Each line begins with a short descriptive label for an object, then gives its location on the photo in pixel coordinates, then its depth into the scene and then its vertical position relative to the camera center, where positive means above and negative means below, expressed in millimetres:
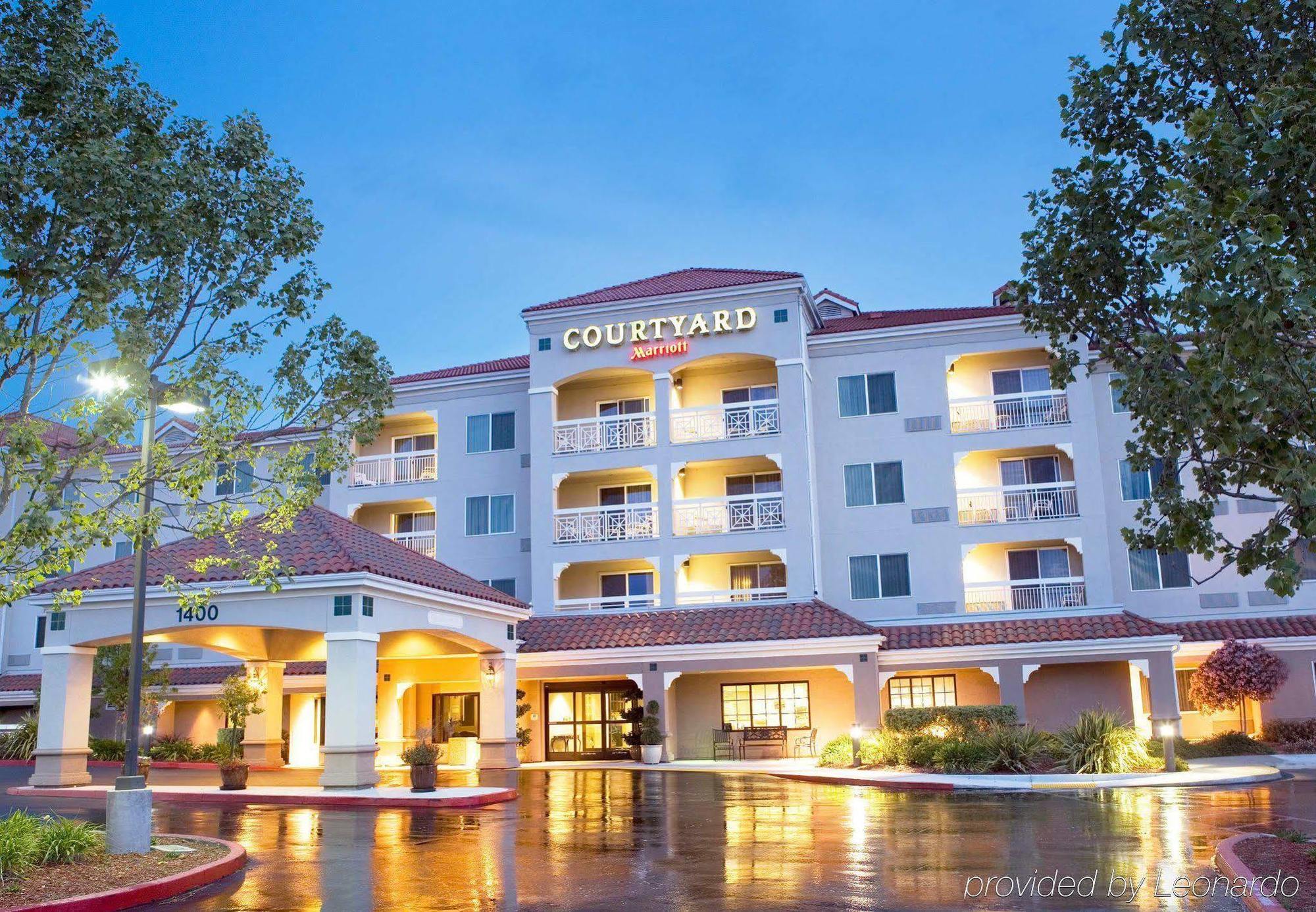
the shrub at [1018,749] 24781 -1215
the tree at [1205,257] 8375 +3981
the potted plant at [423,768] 21688 -1108
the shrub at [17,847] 11562 -1270
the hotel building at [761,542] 32500 +4717
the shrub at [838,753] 28719 -1366
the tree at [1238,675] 30844 +275
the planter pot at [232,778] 23016 -1263
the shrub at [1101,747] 24281 -1178
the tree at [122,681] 33312 +951
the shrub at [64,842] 12383 -1335
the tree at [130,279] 11766 +4825
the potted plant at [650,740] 32781 -1066
